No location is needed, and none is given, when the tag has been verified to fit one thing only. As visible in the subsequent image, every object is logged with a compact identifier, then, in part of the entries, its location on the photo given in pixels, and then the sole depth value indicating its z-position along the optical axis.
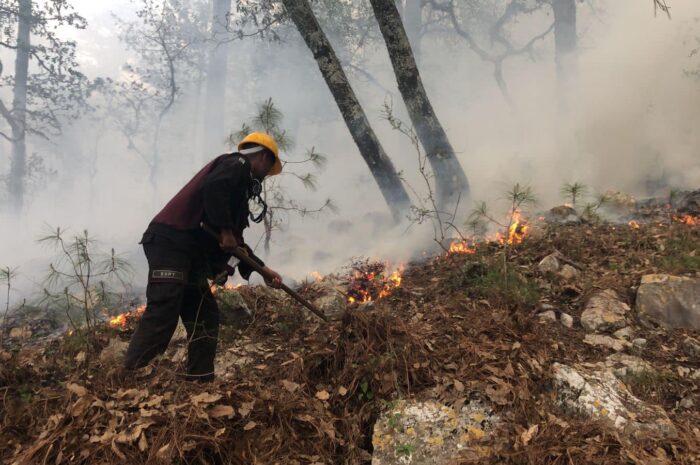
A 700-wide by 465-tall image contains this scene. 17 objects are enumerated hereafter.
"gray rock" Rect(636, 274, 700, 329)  3.23
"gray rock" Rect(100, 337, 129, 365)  3.61
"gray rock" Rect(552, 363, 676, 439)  2.16
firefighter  2.88
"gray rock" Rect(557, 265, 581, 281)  4.11
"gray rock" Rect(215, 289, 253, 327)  4.25
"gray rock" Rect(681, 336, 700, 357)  2.90
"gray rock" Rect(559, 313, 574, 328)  3.37
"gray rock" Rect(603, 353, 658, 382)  2.66
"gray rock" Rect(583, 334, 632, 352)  3.03
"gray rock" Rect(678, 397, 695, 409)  2.43
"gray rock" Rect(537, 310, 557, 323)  3.38
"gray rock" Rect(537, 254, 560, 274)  4.23
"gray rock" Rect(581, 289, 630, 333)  3.29
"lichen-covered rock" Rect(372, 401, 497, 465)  2.15
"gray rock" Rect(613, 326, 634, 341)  3.15
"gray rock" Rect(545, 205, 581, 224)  6.11
